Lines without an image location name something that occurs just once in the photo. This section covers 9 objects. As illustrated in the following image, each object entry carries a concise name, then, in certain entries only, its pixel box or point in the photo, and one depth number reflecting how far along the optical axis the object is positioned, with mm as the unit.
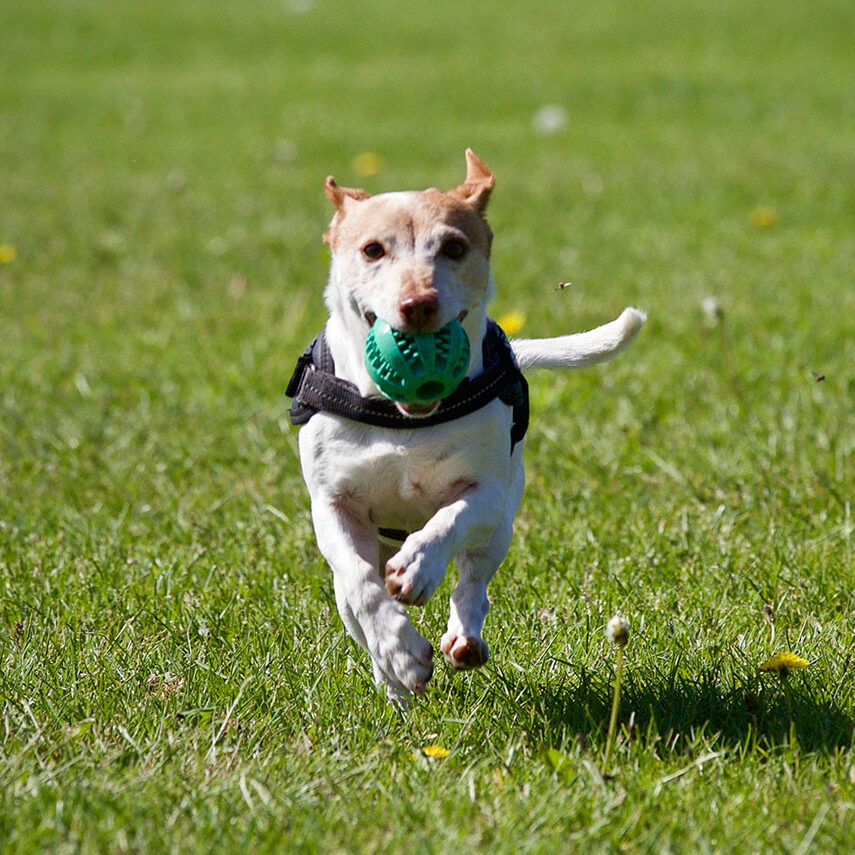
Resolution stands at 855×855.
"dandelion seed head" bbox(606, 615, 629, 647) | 4961
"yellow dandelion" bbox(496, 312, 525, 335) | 10916
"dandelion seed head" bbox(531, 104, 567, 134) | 25937
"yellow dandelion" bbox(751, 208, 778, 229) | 16430
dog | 5543
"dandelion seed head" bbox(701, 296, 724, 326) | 9461
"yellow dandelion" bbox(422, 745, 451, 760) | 5441
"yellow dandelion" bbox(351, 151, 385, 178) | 21406
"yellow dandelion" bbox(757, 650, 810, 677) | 5694
